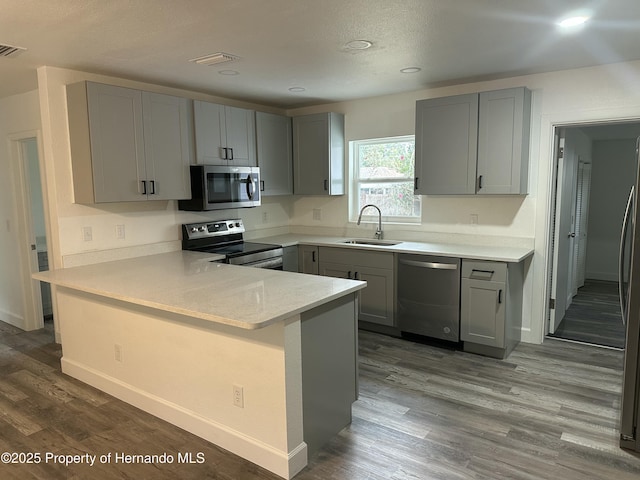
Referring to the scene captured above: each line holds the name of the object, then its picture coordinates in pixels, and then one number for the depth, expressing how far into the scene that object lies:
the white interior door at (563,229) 3.93
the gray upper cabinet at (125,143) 3.25
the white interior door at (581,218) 5.04
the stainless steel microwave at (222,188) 3.91
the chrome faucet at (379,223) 4.63
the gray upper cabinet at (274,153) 4.59
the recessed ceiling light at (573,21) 2.43
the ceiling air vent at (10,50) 2.75
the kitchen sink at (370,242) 4.53
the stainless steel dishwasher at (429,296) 3.72
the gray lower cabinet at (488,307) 3.51
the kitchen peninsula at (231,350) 2.16
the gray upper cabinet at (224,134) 3.94
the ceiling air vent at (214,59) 3.04
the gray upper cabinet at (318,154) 4.73
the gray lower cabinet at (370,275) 4.07
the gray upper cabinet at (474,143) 3.64
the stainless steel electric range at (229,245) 4.01
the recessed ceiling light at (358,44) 2.78
